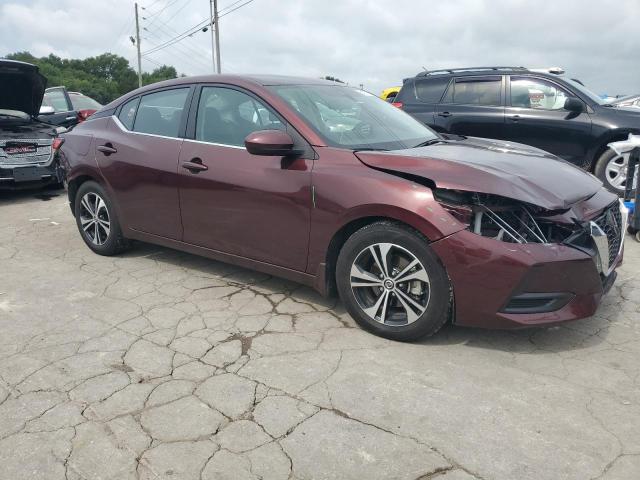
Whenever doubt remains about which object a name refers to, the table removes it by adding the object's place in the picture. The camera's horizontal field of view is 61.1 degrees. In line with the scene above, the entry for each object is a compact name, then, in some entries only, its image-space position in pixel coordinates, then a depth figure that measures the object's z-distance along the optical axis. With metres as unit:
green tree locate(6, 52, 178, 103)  74.62
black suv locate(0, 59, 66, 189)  7.67
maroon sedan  2.97
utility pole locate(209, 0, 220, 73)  29.73
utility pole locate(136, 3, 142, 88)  46.63
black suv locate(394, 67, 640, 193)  6.97
